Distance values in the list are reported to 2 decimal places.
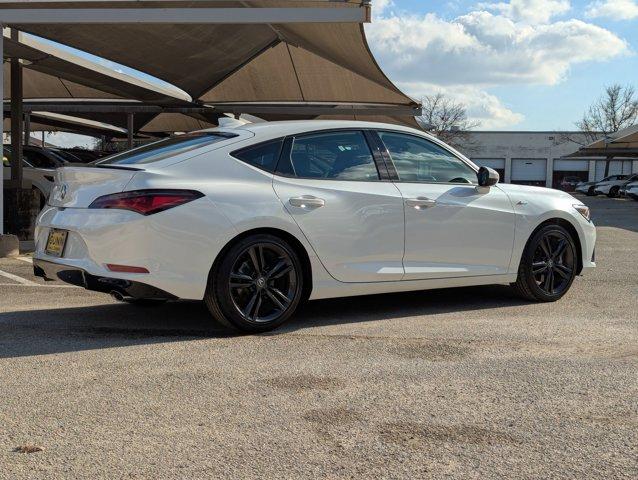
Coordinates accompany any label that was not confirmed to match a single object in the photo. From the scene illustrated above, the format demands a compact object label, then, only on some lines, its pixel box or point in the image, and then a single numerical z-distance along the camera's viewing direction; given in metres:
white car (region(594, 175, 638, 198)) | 46.46
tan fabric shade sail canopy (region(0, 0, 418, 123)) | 9.09
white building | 72.88
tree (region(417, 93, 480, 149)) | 66.69
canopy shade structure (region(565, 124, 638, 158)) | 38.25
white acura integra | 4.82
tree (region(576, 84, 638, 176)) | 60.12
